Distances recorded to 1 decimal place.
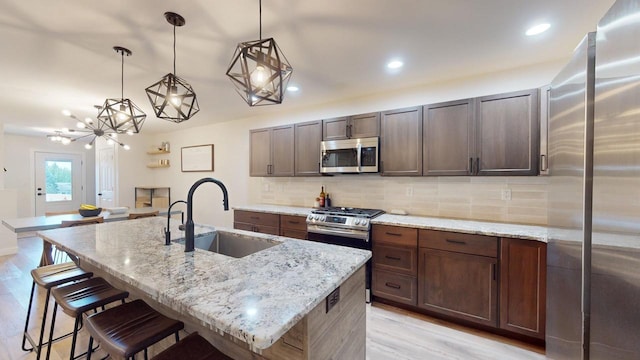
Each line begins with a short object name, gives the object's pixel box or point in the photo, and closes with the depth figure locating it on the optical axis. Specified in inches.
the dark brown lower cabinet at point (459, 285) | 86.0
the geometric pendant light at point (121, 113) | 87.6
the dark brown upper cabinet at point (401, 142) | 109.5
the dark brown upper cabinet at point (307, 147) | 135.8
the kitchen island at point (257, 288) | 32.2
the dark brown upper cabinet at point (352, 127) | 120.0
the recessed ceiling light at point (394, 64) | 97.0
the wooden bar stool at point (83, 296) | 56.7
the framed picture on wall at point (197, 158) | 201.6
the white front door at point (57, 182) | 255.6
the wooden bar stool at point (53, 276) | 68.4
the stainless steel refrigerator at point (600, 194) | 27.2
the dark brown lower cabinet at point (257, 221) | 135.4
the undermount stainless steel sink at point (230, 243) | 72.0
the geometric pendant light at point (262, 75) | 50.7
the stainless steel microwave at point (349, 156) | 119.0
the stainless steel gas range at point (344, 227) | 106.7
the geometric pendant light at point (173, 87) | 69.2
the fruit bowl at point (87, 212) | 132.7
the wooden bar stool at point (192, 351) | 40.5
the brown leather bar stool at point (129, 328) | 43.2
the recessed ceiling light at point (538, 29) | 72.7
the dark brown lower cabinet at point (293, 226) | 125.0
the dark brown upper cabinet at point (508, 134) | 88.5
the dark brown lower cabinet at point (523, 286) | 78.3
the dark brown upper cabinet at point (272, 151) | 146.1
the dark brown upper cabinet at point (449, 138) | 99.3
